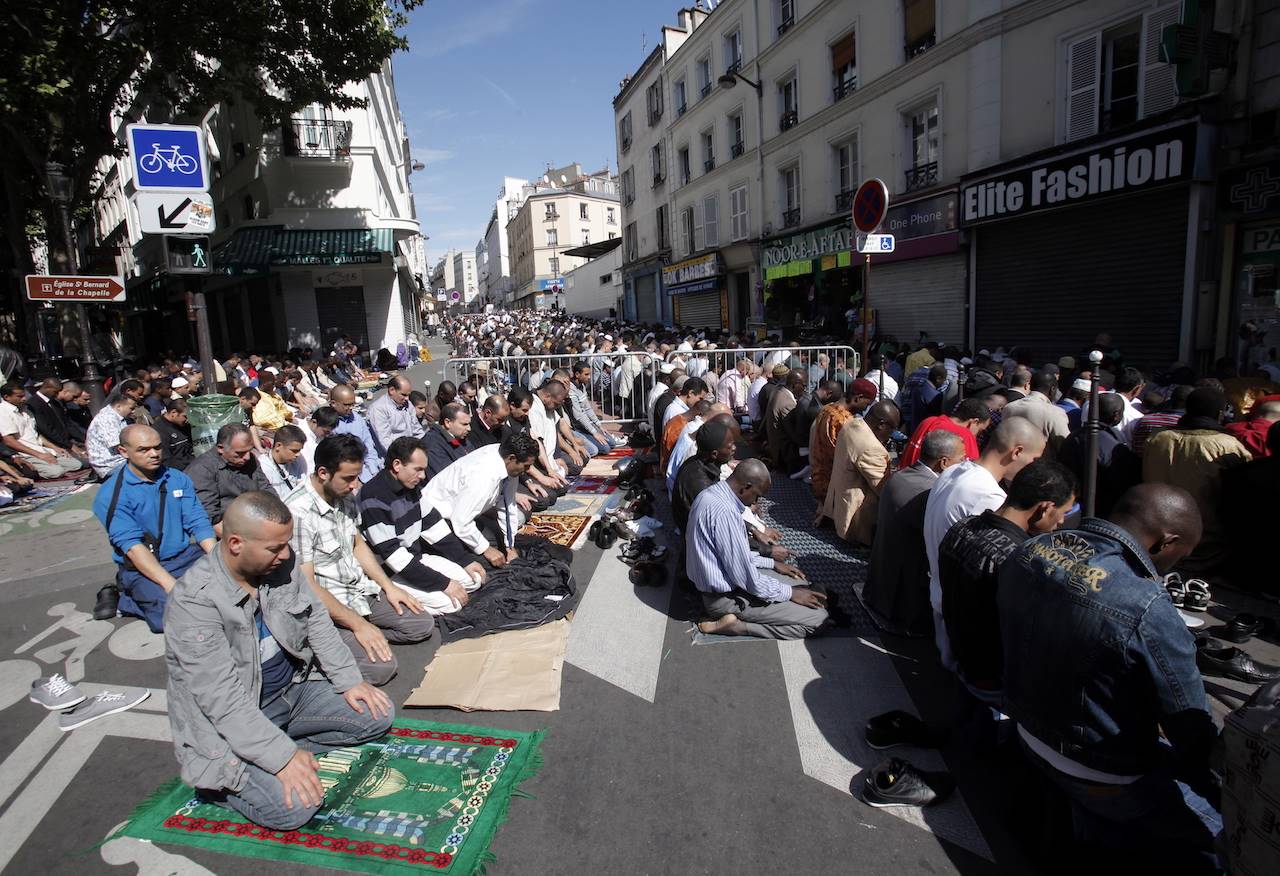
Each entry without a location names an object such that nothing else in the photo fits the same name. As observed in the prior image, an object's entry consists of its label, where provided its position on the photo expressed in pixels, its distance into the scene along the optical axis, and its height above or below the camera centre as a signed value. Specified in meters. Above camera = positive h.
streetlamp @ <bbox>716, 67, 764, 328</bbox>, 20.26 +6.10
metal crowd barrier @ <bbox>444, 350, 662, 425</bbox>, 11.39 -0.45
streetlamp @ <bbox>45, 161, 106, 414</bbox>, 9.13 +2.27
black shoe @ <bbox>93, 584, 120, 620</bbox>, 5.01 -1.83
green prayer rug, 2.66 -2.01
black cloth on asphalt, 4.53 -1.82
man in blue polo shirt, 4.30 -1.10
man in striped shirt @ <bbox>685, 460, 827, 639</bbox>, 4.18 -1.53
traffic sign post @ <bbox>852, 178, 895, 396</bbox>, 6.59 +1.34
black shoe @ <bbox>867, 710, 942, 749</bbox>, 3.14 -1.93
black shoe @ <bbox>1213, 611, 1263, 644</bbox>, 4.06 -1.94
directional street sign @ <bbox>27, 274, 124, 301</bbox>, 8.55 +1.10
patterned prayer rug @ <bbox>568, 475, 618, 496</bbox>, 8.20 -1.77
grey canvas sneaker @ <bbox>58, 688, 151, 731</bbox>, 3.68 -1.98
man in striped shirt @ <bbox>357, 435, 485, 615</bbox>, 4.66 -1.29
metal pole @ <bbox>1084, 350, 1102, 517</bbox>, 2.88 -0.51
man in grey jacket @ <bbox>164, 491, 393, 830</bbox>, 2.68 -1.34
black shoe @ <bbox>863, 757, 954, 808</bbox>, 2.77 -1.95
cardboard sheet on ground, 3.68 -1.96
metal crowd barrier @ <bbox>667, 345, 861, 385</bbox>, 11.05 -0.33
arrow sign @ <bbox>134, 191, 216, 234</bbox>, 5.41 +1.30
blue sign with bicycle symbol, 5.34 +1.76
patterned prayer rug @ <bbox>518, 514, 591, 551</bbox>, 6.38 -1.84
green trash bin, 7.23 -0.59
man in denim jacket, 2.06 -1.16
